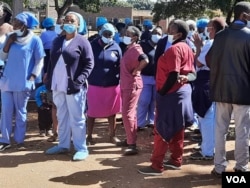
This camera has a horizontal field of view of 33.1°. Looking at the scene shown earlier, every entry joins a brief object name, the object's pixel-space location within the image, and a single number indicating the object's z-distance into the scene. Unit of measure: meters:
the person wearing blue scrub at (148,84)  7.46
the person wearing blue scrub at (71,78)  5.68
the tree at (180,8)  21.77
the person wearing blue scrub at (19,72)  6.15
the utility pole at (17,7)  9.59
